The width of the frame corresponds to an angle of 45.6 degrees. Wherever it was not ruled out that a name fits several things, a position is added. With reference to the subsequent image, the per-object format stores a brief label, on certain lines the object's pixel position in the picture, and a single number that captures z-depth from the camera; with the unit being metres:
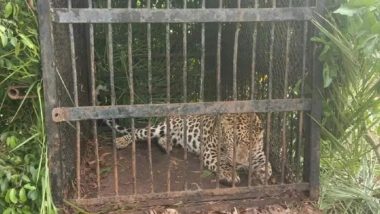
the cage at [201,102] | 2.80
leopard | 3.95
